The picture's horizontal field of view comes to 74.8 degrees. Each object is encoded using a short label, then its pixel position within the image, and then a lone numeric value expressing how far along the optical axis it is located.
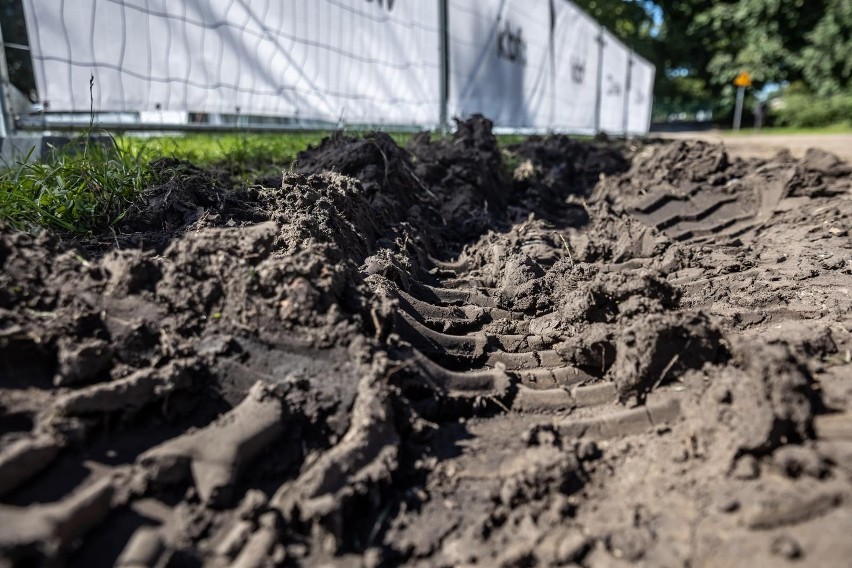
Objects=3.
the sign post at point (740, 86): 22.50
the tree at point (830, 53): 20.80
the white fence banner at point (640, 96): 16.38
